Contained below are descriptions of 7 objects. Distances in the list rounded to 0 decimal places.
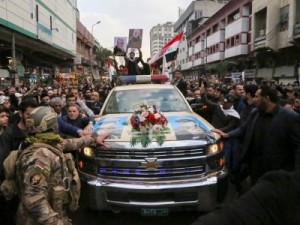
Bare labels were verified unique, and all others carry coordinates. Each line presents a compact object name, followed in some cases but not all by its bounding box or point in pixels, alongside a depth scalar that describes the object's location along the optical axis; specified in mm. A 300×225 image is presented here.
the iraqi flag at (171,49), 6412
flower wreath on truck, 2667
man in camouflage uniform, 1336
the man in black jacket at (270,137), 2307
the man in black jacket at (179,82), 5969
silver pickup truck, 2557
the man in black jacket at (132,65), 6496
